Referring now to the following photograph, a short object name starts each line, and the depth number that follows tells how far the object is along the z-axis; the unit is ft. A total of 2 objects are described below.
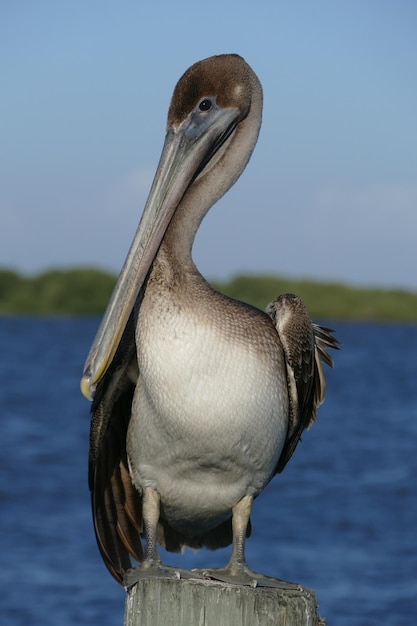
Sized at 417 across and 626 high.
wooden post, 23.33
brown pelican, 27.30
